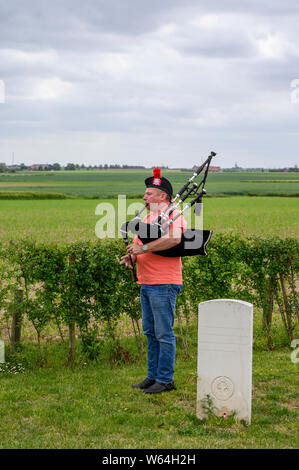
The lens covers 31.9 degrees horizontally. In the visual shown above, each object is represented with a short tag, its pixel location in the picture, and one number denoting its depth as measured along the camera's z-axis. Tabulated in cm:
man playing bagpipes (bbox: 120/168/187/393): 614
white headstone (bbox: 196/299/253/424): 532
